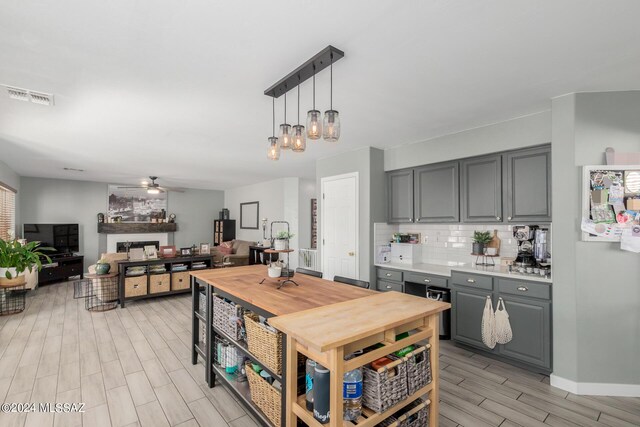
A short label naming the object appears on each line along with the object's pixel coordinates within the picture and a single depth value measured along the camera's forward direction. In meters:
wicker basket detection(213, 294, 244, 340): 2.41
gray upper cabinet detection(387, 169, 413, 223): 4.36
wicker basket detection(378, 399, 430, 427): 1.72
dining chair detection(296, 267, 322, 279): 3.34
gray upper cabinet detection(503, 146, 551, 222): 3.10
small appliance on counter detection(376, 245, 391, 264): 4.45
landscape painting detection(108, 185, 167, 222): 8.80
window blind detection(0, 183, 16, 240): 5.86
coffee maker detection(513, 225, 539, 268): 3.29
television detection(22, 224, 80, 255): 7.34
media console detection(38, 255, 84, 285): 6.86
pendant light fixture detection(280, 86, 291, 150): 2.27
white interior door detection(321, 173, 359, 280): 4.59
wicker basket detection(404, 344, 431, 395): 1.77
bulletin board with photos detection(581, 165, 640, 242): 2.58
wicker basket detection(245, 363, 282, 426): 1.93
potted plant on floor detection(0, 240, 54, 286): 4.67
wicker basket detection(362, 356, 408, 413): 1.60
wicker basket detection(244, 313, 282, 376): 1.91
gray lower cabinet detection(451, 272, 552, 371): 2.92
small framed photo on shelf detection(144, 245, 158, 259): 5.52
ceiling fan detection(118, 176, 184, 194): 7.45
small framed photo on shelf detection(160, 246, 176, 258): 5.73
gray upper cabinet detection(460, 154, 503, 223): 3.47
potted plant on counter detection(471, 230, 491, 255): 3.71
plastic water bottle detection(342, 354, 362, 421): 1.55
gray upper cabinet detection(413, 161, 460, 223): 3.88
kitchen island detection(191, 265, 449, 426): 1.58
